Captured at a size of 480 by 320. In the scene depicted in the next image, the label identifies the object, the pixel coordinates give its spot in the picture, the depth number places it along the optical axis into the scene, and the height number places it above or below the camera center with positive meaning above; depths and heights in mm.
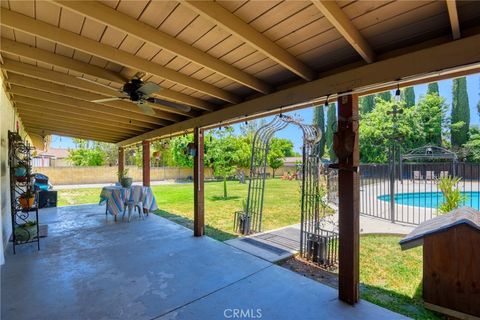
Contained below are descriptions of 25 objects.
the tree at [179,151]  14127 +587
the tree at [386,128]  15703 +2033
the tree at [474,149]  15014 +654
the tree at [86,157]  19828 +336
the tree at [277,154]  21530 +565
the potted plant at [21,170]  4387 -146
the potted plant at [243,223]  5281 -1299
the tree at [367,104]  19992 +4444
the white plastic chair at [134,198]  6328 -930
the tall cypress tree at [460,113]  16672 +3134
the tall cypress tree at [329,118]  19719 +3512
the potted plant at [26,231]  4215 -1175
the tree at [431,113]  16234 +3014
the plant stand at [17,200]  4230 -704
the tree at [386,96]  17391 +4415
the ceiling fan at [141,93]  3001 +843
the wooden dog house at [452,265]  2379 -1025
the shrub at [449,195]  4828 -680
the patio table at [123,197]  6105 -888
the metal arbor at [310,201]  3736 -661
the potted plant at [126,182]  6543 -534
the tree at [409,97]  18241 +4644
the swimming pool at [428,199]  9595 -1579
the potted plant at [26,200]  4355 -658
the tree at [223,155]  10016 +229
